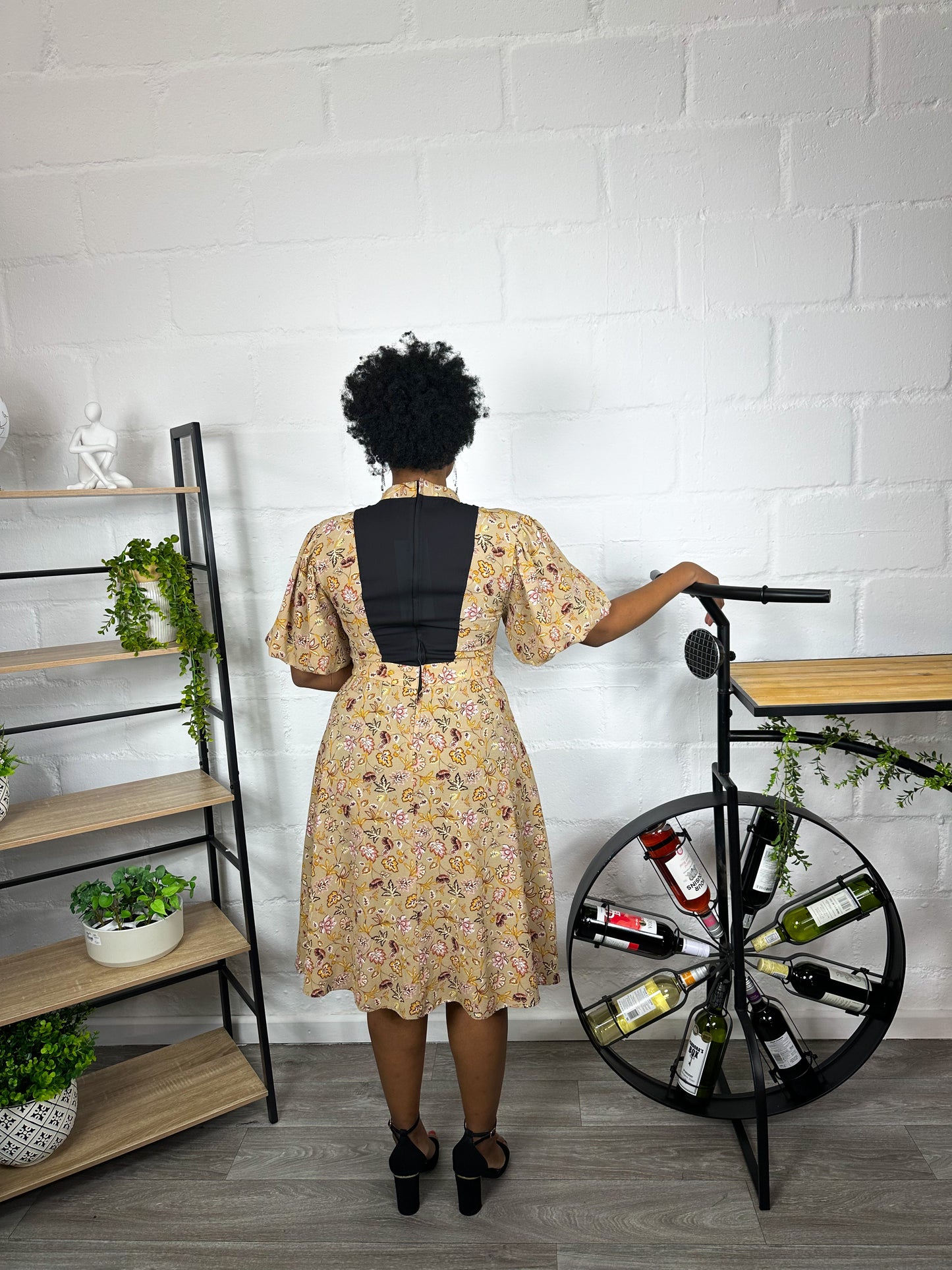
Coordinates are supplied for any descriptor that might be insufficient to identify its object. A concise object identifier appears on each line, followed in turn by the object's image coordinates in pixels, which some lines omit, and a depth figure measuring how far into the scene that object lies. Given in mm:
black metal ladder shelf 1702
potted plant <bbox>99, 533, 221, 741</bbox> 1721
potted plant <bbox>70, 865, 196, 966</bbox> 1776
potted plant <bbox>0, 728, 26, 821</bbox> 1676
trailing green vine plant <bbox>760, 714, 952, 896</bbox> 1602
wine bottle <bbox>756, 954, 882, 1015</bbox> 1787
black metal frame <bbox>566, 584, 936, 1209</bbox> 1595
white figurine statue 1763
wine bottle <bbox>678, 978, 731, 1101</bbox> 1744
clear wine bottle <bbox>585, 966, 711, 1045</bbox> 1756
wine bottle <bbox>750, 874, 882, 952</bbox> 1735
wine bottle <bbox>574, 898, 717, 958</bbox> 1780
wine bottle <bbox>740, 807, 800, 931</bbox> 1764
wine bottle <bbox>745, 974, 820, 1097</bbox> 1771
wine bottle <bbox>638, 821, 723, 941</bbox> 1781
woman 1430
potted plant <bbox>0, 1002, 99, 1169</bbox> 1629
